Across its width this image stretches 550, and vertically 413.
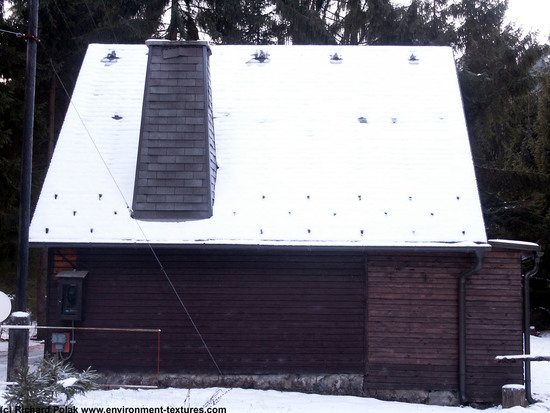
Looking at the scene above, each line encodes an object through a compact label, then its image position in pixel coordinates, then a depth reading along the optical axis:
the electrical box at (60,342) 11.49
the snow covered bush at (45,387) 6.97
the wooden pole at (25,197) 10.03
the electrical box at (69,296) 11.34
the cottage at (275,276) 11.50
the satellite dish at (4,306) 8.63
